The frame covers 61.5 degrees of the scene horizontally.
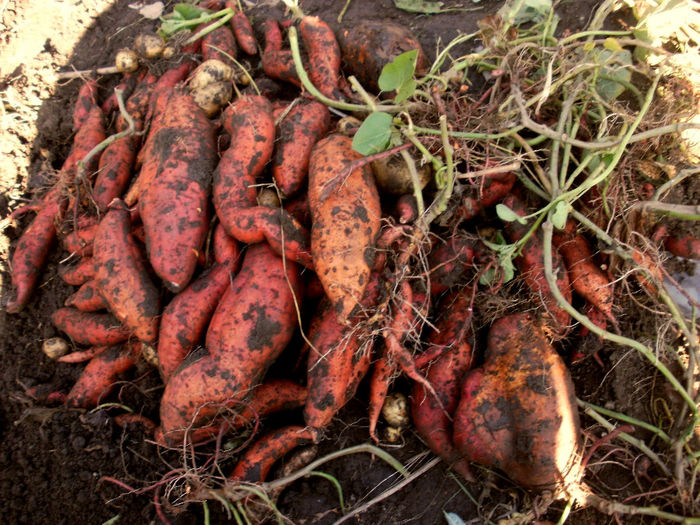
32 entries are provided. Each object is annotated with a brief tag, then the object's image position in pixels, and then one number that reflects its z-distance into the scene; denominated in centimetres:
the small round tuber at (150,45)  77
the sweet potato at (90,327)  64
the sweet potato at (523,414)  53
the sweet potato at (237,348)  55
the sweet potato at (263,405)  58
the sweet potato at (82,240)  67
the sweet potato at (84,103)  79
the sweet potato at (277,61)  70
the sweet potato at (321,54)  67
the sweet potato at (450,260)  59
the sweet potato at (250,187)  57
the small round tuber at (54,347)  67
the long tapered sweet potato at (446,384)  57
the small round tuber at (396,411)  60
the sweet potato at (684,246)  58
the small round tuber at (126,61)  79
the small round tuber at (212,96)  68
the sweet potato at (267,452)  58
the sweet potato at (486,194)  59
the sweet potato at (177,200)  59
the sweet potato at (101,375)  64
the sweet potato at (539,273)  58
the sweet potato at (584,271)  57
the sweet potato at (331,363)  55
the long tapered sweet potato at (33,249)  70
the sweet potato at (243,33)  75
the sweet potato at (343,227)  54
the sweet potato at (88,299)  65
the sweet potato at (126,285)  60
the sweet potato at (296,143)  62
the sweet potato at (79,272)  67
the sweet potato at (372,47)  67
